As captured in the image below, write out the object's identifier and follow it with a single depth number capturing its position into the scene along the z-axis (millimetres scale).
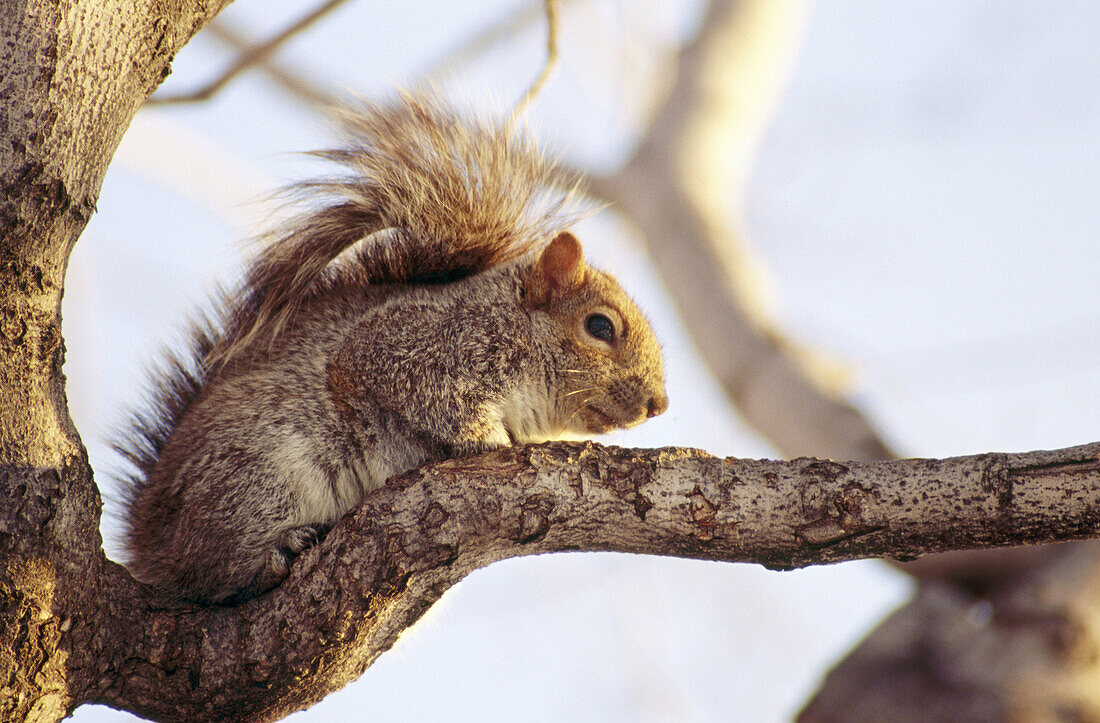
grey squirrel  4828
